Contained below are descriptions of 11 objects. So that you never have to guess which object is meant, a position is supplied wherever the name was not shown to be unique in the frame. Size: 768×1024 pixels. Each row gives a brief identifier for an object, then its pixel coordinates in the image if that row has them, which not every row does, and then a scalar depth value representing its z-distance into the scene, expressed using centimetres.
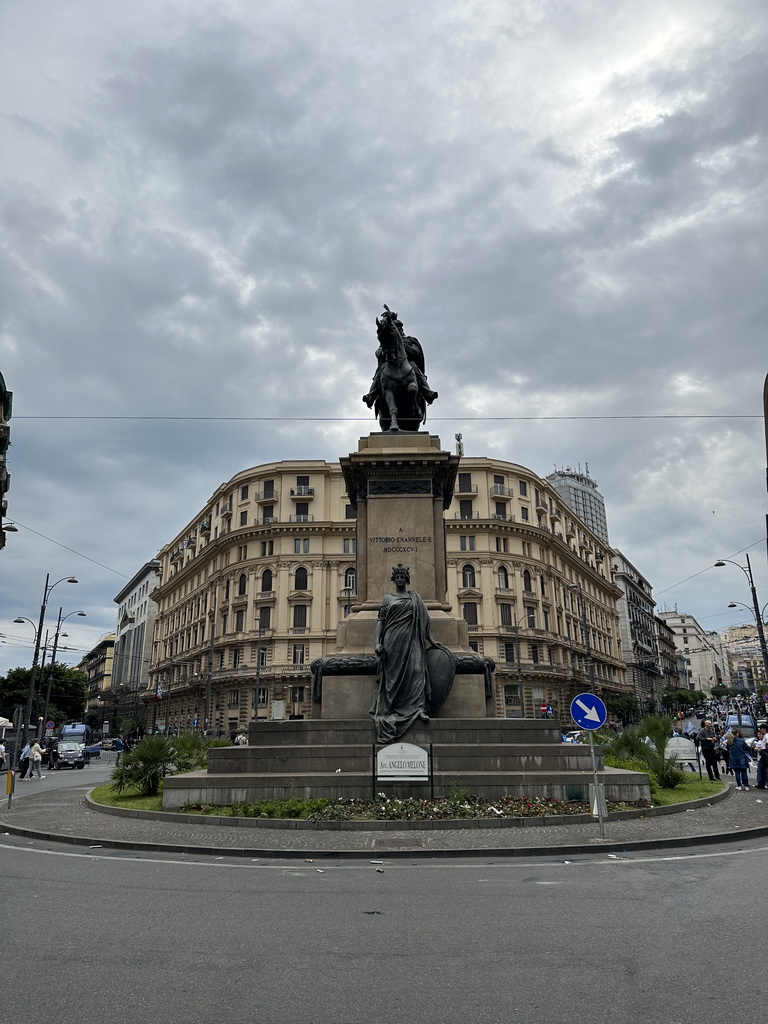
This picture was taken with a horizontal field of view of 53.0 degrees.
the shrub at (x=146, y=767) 1686
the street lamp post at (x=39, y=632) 3794
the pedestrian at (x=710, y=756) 2161
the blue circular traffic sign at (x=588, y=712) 1245
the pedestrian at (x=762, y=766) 1993
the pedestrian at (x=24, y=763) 3145
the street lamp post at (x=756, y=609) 3680
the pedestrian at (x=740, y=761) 2012
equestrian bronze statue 2020
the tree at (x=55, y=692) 8506
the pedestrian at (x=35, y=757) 3017
